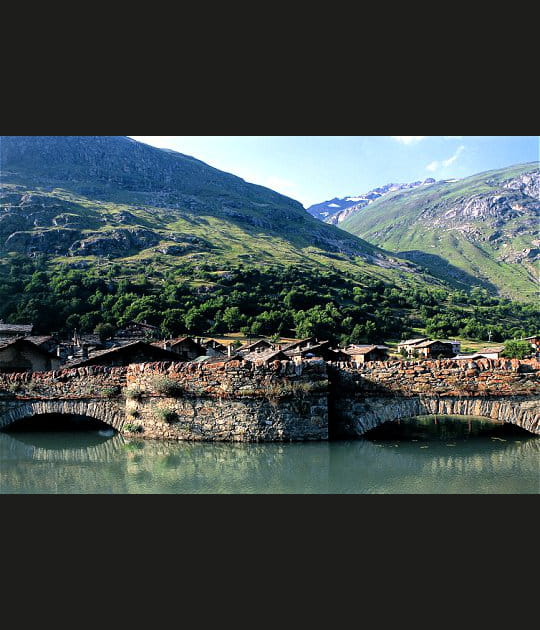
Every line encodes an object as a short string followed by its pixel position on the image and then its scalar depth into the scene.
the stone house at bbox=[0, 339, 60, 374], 31.92
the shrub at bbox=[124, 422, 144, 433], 16.14
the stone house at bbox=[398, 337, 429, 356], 77.10
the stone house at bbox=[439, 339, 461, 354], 82.38
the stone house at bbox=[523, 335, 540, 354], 73.91
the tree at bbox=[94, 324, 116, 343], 84.38
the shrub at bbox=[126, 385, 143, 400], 16.15
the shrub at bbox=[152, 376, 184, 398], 15.56
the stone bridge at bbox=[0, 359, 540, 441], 14.20
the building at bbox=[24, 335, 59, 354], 44.19
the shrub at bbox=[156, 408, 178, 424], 15.56
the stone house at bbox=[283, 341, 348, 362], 40.66
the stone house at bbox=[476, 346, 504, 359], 69.00
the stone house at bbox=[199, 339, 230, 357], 53.00
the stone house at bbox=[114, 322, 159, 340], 81.62
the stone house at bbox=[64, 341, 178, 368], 23.67
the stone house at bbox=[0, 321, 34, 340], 51.34
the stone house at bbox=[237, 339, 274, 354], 60.34
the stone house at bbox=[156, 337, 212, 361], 39.70
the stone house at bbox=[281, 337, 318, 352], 53.61
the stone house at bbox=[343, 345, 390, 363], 60.69
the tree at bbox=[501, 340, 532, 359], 69.25
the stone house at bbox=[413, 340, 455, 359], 72.12
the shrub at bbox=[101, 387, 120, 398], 16.81
